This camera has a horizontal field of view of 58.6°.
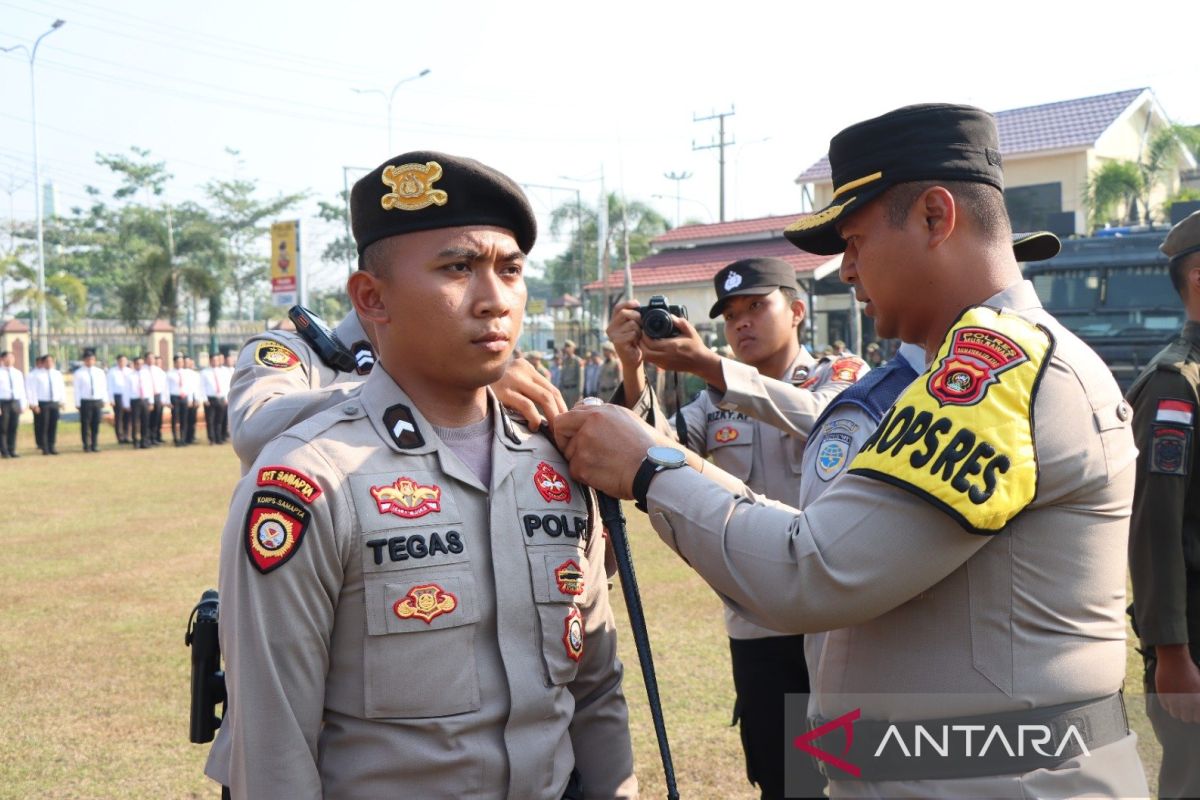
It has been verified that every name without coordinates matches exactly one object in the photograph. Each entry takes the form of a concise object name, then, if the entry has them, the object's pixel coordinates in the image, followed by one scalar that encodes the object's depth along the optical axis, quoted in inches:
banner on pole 961.5
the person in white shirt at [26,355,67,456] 803.4
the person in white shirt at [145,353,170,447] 896.3
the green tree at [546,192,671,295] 1670.8
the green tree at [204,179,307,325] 2171.5
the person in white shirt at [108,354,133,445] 872.9
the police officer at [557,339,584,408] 995.3
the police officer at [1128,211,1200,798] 120.7
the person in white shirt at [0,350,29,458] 782.5
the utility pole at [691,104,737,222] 1762.8
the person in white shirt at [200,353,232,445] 941.2
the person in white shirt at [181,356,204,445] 914.1
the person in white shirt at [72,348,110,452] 829.8
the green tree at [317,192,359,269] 2005.8
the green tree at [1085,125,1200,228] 964.6
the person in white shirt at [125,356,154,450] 879.1
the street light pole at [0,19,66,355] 1161.6
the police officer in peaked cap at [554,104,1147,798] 70.6
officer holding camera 127.6
